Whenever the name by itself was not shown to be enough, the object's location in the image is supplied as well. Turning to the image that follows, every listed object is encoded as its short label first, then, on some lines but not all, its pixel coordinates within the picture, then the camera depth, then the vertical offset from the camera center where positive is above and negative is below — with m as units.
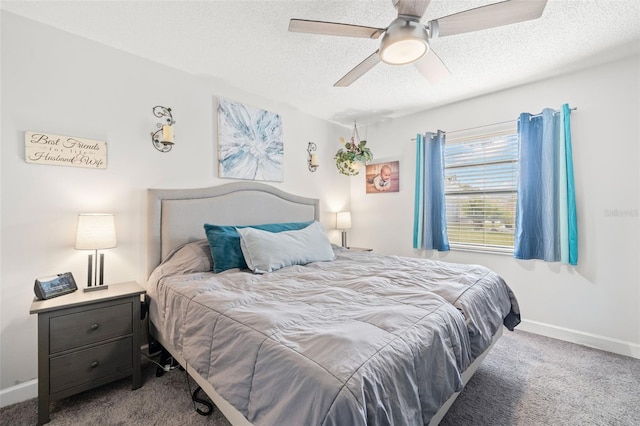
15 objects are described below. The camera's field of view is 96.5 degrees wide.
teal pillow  2.21 -0.27
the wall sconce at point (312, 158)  3.75 +0.73
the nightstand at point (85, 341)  1.61 -0.78
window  3.10 +0.27
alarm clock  1.71 -0.45
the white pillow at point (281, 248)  2.21 -0.29
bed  0.91 -0.47
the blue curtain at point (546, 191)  2.61 +0.21
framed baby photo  3.94 +0.51
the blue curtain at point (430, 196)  3.44 +0.21
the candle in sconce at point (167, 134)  2.38 +0.67
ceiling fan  1.42 +1.02
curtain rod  2.70 +0.98
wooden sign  1.90 +0.45
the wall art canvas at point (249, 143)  2.88 +0.77
